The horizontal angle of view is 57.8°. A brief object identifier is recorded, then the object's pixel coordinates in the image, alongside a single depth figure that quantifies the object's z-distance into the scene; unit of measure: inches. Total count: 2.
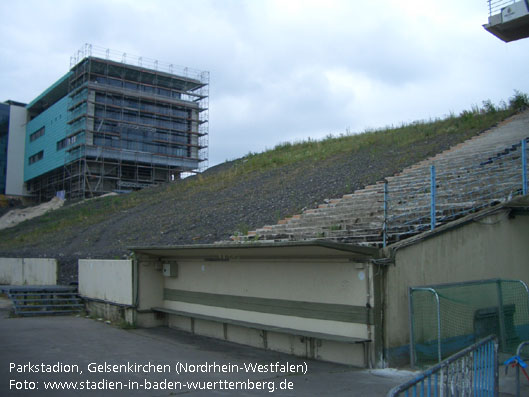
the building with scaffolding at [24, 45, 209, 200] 2073.1
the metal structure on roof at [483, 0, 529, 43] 884.0
